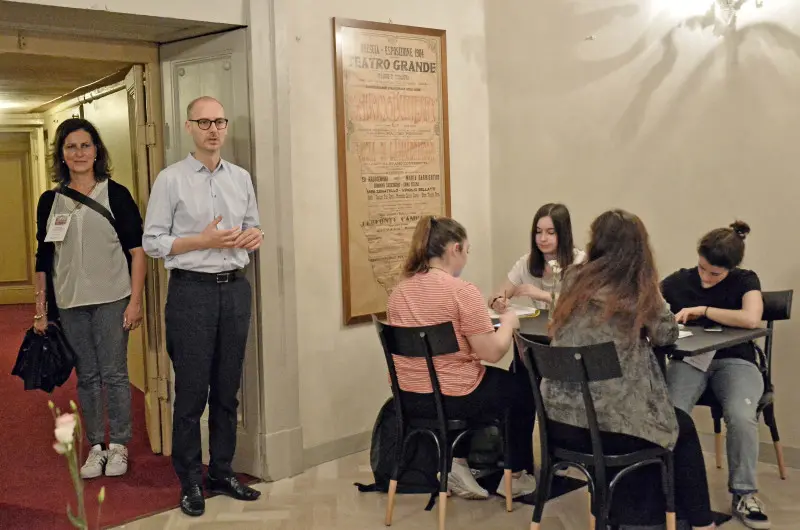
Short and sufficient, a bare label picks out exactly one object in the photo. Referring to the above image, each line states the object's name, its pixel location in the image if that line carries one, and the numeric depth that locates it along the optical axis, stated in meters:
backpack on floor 3.79
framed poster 4.56
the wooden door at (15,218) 10.46
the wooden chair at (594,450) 2.73
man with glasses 3.69
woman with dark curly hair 4.07
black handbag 3.97
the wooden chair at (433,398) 3.32
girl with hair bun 3.49
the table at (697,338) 3.07
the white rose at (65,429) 1.10
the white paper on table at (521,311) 3.88
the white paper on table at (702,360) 3.60
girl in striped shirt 3.40
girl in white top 4.23
